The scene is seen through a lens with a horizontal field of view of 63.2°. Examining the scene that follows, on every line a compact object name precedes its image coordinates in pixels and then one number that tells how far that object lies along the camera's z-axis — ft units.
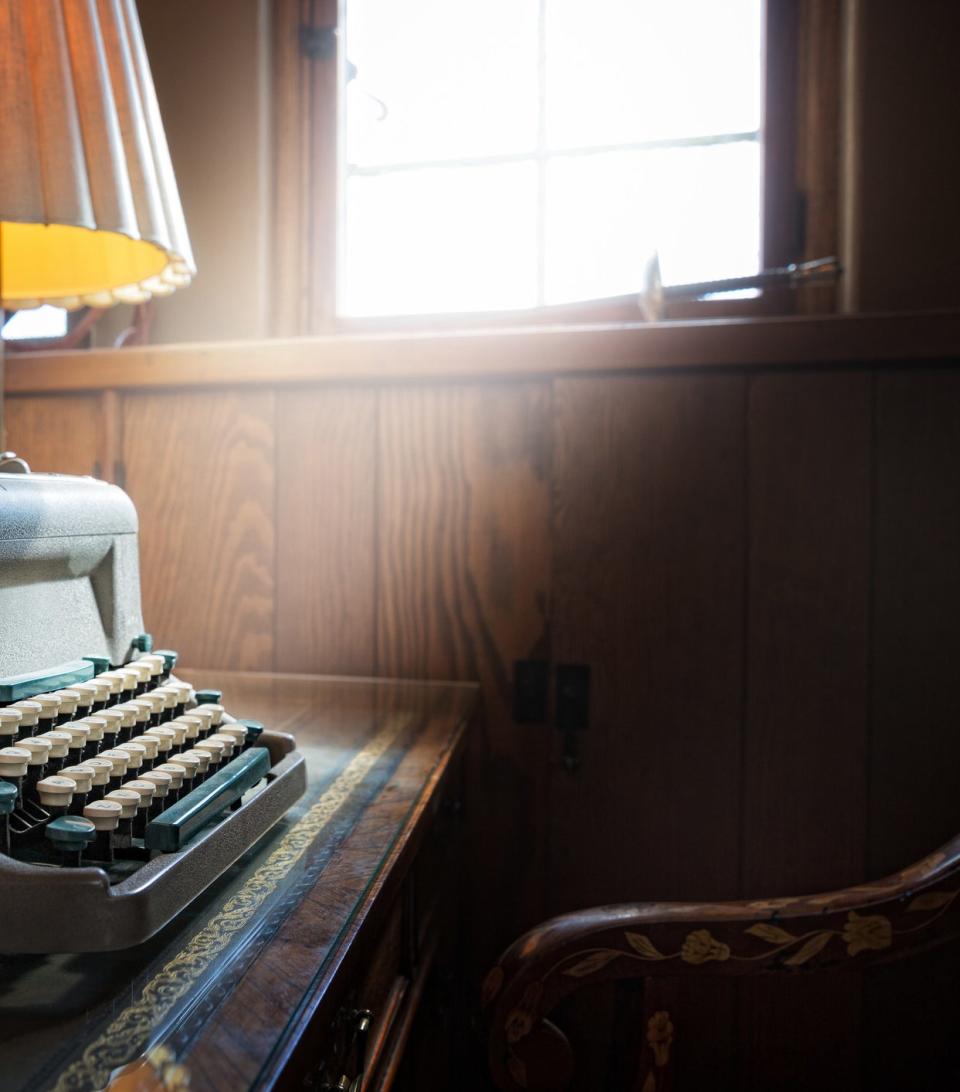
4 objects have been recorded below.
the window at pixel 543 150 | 4.54
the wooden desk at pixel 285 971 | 1.15
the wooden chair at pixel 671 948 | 1.97
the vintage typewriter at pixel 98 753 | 1.35
